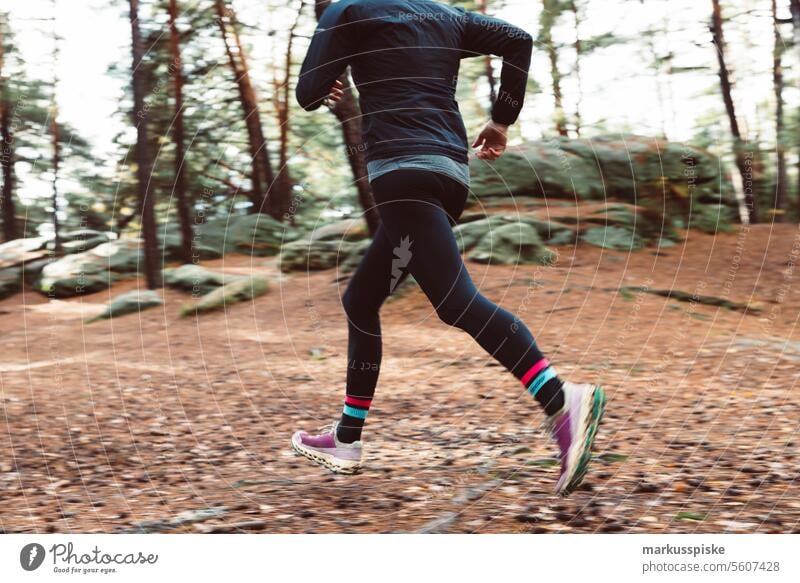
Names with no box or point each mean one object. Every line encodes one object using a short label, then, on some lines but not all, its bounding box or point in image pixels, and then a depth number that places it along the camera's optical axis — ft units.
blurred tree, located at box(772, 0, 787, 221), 29.35
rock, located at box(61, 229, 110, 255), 49.57
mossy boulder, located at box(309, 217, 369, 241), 37.27
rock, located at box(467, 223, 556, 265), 30.07
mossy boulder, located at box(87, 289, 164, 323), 34.17
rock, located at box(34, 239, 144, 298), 42.68
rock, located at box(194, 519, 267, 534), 8.71
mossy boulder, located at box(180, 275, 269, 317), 32.12
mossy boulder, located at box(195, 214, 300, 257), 45.16
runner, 8.16
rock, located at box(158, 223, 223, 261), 45.37
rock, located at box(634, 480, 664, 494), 9.41
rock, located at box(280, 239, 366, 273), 34.22
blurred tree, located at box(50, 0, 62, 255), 38.26
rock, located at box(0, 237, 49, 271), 44.04
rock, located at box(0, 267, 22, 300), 43.01
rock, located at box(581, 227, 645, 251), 32.19
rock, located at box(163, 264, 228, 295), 36.09
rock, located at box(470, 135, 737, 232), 35.14
